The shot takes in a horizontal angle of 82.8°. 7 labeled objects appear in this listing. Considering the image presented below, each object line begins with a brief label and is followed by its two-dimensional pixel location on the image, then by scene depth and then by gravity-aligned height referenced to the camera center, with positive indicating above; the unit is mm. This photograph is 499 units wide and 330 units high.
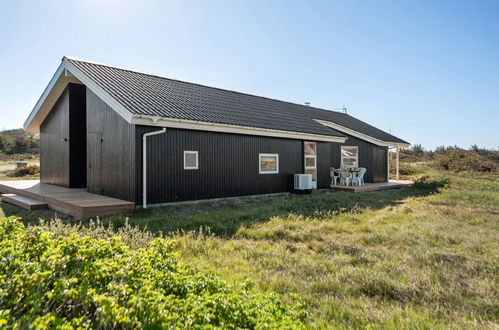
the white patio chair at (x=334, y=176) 13579 -621
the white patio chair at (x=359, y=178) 13328 -708
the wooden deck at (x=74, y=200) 6631 -964
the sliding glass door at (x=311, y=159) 11914 +176
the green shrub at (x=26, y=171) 17750 -439
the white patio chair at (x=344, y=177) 13341 -659
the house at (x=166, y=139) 7656 +833
